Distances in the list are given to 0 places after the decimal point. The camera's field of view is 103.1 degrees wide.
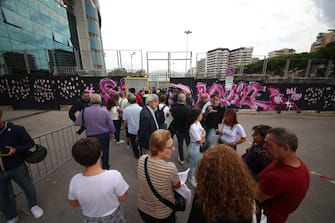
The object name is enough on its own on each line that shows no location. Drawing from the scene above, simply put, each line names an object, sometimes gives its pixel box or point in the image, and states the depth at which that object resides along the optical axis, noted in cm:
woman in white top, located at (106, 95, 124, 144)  465
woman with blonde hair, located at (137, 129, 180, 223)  136
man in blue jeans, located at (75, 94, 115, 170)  272
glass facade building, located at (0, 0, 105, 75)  1010
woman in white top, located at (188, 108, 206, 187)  264
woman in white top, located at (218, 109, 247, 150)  273
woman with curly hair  89
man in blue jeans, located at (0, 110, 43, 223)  181
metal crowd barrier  332
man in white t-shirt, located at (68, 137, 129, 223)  123
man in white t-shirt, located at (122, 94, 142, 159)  361
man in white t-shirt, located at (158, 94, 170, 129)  411
